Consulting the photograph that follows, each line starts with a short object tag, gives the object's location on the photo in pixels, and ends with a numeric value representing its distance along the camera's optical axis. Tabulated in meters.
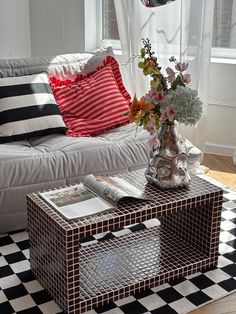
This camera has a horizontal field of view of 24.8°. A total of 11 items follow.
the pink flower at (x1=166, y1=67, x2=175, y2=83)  2.13
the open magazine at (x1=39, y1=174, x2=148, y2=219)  2.09
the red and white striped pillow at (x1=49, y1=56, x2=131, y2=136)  3.13
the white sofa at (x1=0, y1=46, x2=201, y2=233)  2.63
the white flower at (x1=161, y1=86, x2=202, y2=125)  2.11
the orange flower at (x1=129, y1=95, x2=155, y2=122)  2.14
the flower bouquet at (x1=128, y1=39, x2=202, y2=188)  2.12
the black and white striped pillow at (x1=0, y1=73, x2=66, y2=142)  2.96
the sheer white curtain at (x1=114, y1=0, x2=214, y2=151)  3.56
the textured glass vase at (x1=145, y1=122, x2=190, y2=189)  2.24
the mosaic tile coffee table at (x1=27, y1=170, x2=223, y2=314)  2.03
